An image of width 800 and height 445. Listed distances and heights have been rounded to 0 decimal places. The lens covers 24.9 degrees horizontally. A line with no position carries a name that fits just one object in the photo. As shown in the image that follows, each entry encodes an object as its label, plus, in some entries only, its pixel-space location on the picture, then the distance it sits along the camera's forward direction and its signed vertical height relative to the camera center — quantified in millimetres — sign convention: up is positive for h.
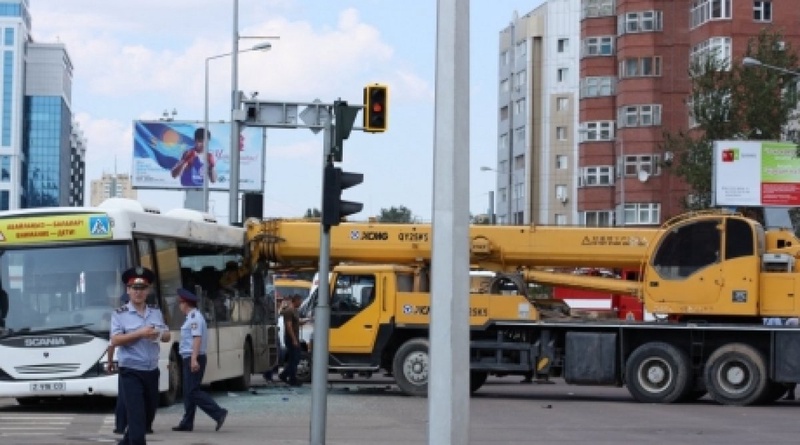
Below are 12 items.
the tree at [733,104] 61438 +5610
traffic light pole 18094 -828
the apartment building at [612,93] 77312 +8760
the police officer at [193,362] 21750 -1243
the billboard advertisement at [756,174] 58906 +3070
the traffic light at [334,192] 18422 +715
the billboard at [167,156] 73562 +4254
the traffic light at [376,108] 21234 +1815
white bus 24406 -433
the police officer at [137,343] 15664 -729
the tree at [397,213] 128850 +3740
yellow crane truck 29922 -685
